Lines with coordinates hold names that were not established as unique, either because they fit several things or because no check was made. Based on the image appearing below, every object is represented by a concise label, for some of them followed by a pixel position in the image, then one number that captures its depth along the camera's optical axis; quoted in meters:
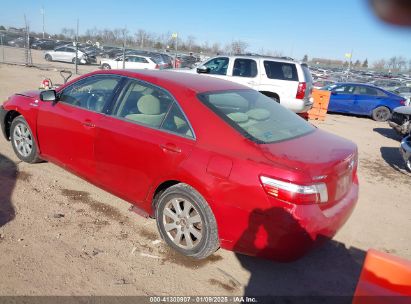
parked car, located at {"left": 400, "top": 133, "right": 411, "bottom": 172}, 6.56
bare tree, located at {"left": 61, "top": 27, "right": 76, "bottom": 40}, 68.85
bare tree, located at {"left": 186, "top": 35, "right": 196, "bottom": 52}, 63.80
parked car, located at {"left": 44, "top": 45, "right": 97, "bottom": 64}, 30.47
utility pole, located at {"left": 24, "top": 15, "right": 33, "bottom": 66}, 21.65
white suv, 10.02
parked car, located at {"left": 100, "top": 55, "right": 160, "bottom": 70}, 22.34
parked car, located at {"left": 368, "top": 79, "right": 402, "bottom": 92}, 23.20
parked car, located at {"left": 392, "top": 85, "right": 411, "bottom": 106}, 16.99
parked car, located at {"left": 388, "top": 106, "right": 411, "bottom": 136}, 9.34
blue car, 14.14
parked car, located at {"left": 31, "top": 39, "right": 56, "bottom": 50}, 43.09
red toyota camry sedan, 2.81
